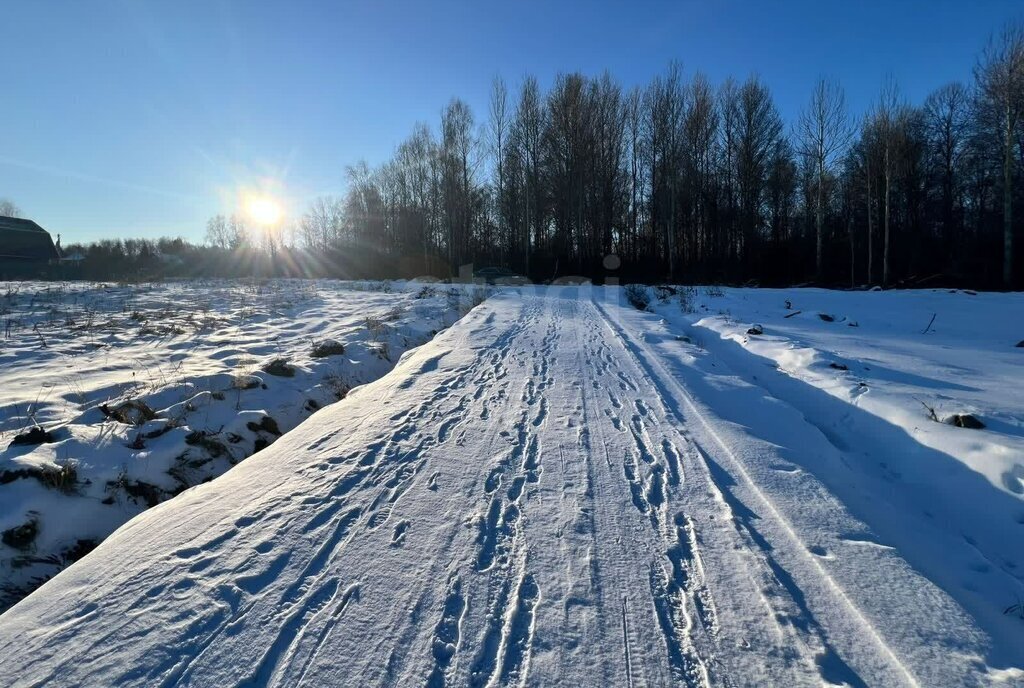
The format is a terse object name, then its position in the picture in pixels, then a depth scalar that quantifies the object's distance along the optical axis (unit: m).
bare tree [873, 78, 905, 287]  26.95
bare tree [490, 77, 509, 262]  40.57
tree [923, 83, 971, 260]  37.03
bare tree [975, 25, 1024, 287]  20.75
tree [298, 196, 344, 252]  59.32
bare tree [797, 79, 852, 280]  29.36
